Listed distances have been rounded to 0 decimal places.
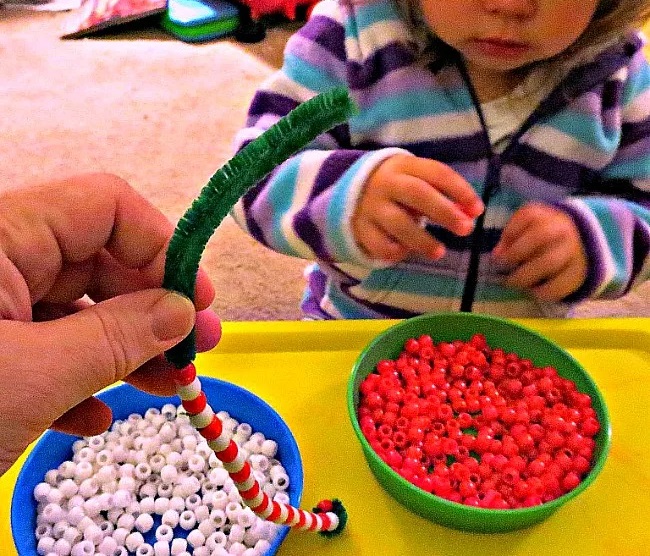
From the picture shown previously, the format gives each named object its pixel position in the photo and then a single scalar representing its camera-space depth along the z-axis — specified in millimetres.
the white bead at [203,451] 561
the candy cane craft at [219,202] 291
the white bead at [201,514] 519
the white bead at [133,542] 500
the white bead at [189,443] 565
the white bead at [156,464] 553
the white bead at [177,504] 523
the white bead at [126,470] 546
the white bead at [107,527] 508
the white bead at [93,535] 501
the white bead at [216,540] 497
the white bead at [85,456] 552
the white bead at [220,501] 521
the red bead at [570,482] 511
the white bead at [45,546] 480
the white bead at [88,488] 527
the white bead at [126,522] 513
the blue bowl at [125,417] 490
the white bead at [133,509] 524
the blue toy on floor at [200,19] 1791
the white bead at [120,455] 557
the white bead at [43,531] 496
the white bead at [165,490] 534
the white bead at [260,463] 535
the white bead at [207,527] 507
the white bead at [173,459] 553
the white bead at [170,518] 514
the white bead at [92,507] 519
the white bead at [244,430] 563
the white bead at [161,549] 492
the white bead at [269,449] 547
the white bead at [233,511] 507
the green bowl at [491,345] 482
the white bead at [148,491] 534
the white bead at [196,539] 500
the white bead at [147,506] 523
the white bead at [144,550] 494
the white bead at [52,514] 505
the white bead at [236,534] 498
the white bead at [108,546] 495
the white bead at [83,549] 487
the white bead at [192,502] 525
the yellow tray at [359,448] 507
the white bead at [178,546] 493
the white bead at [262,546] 483
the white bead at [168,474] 542
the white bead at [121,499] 523
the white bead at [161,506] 522
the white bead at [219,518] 512
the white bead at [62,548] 483
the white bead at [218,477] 538
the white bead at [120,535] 504
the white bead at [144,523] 513
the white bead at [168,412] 586
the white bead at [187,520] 514
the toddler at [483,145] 634
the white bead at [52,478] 531
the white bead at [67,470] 538
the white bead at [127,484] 534
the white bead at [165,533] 504
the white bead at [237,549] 488
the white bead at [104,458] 549
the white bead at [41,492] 516
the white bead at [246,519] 502
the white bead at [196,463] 550
